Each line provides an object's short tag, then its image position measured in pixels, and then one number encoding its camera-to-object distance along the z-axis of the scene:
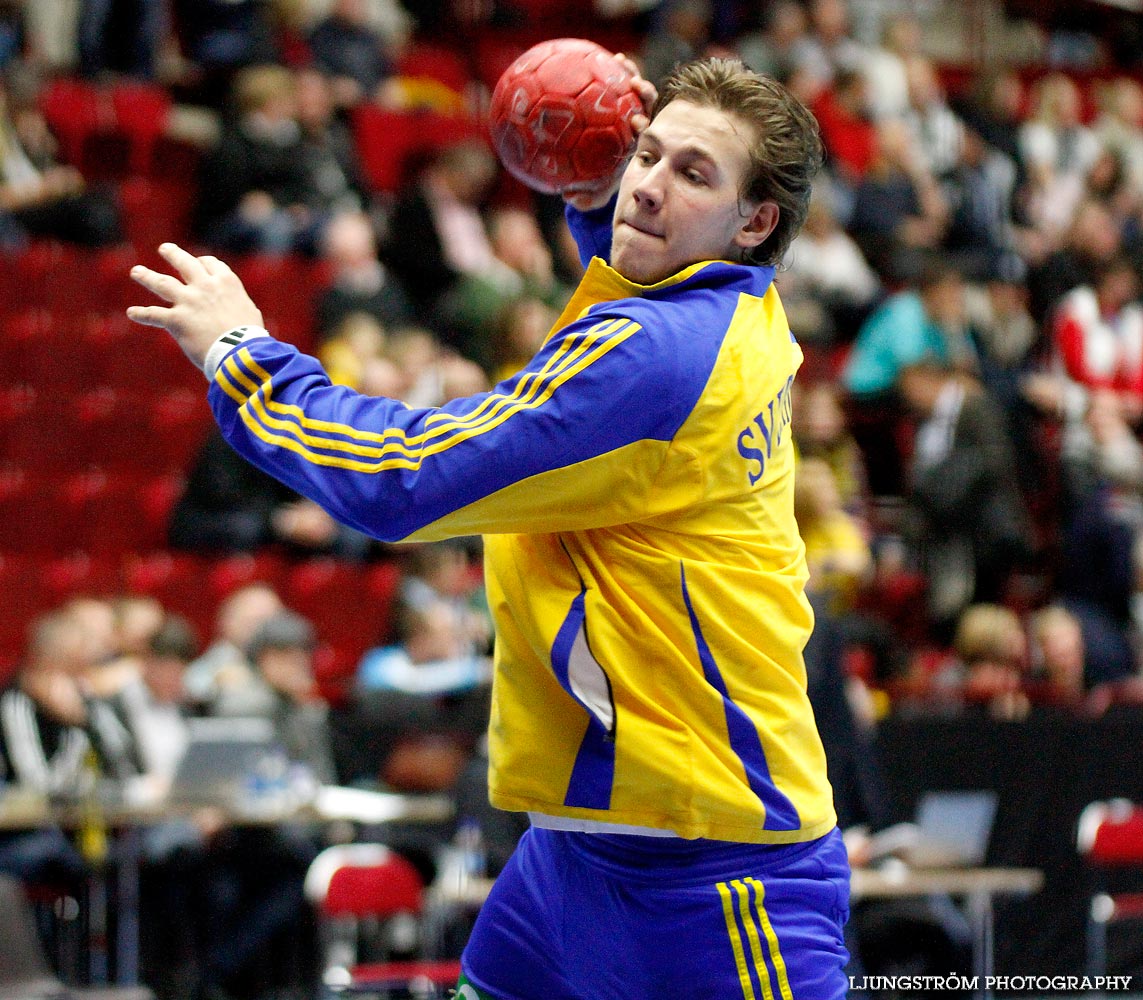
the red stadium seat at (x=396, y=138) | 23.59
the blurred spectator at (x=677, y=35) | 22.73
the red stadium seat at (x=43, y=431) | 19.19
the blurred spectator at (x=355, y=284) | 19.87
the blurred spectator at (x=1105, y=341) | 22.17
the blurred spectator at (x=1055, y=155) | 26.70
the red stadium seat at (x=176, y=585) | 17.75
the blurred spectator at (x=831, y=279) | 22.48
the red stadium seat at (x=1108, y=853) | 14.90
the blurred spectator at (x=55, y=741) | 14.98
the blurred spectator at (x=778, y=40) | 25.66
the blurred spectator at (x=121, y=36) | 21.98
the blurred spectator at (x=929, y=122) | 27.27
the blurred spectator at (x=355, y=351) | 18.31
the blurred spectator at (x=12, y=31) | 21.34
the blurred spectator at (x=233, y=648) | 16.25
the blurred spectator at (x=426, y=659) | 16.75
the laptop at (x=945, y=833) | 13.69
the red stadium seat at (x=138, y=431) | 19.34
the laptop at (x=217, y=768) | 14.69
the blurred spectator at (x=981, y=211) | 24.58
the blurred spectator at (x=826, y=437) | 19.33
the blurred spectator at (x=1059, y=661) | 18.00
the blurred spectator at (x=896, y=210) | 23.83
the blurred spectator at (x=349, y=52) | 23.47
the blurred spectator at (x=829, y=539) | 17.08
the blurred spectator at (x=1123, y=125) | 28.42
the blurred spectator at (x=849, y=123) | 26.31
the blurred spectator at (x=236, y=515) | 18.19
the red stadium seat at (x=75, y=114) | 21.73
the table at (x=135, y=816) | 14.32
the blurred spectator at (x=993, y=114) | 26.92
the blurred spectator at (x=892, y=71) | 27.56
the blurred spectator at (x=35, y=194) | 19.95
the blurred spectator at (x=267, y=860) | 15.66
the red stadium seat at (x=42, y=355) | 19.42
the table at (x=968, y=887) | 13.02
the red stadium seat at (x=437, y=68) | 25.87
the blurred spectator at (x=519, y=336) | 17.98
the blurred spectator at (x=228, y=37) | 22.17
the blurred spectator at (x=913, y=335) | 21.11
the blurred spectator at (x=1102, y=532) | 18.67
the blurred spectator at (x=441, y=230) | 21.22
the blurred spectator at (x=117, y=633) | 15.97
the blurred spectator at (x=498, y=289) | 19.87
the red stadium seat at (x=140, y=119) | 21.98
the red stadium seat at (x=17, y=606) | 17.55
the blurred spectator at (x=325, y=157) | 21.44
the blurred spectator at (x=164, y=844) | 15.66
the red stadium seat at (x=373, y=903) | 13.16
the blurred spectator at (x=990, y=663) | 17.67
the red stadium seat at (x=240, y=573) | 17.92
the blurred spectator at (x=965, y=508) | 19.47
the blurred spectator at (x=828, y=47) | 27.05
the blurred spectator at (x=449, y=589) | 17.28
